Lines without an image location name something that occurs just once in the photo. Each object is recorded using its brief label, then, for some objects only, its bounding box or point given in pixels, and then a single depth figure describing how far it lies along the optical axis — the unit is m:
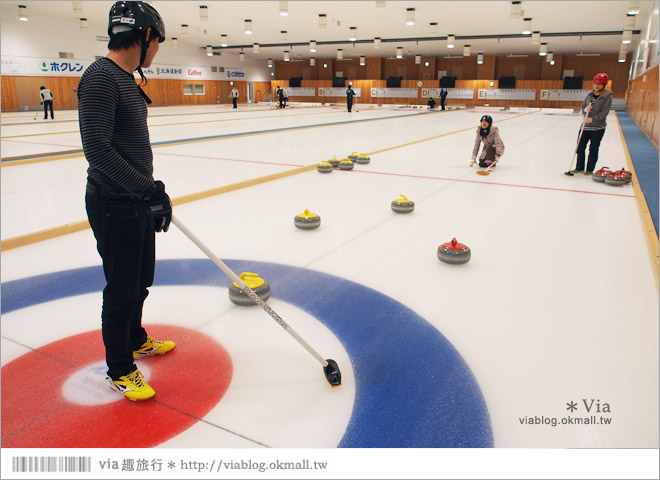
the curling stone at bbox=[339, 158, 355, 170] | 8.67
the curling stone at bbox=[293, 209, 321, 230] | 4.99
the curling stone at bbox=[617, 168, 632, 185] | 7.34
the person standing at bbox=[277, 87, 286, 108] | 31.73
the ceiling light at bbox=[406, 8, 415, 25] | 19.48
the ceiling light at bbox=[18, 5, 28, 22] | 20.87
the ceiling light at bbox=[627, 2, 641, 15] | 18.88
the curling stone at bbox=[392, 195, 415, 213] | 5.66
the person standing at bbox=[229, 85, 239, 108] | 30.48
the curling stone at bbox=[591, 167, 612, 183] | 7.56
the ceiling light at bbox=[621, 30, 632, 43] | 20.81
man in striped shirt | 1.90
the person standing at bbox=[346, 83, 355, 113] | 27.76
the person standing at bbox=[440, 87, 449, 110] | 30.37
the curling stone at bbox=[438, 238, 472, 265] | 4.04
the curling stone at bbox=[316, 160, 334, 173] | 8.30
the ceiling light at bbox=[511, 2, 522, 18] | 18.02
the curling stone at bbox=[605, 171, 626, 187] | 7.26
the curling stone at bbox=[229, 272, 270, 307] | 3.30
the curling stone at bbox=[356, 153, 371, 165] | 9.25
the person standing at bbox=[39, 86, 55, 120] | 19.89
